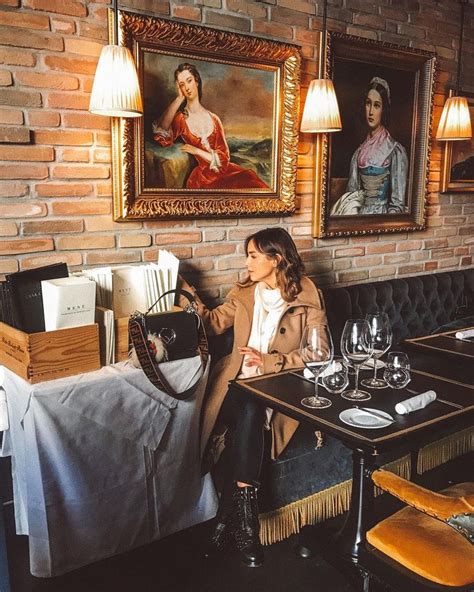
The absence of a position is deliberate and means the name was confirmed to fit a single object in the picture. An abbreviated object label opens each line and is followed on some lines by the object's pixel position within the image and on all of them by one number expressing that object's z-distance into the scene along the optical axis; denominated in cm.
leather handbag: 247
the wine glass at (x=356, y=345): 222
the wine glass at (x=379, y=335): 227
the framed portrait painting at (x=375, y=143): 368
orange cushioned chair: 162
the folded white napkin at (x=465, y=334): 301
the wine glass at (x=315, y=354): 213
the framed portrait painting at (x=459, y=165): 435
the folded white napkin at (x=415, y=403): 202
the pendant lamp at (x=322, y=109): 333
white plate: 193
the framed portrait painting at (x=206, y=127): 289
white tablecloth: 225
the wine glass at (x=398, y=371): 225
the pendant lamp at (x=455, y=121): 406
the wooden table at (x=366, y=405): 188
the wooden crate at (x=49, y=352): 224
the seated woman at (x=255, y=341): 260
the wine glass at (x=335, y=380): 218
